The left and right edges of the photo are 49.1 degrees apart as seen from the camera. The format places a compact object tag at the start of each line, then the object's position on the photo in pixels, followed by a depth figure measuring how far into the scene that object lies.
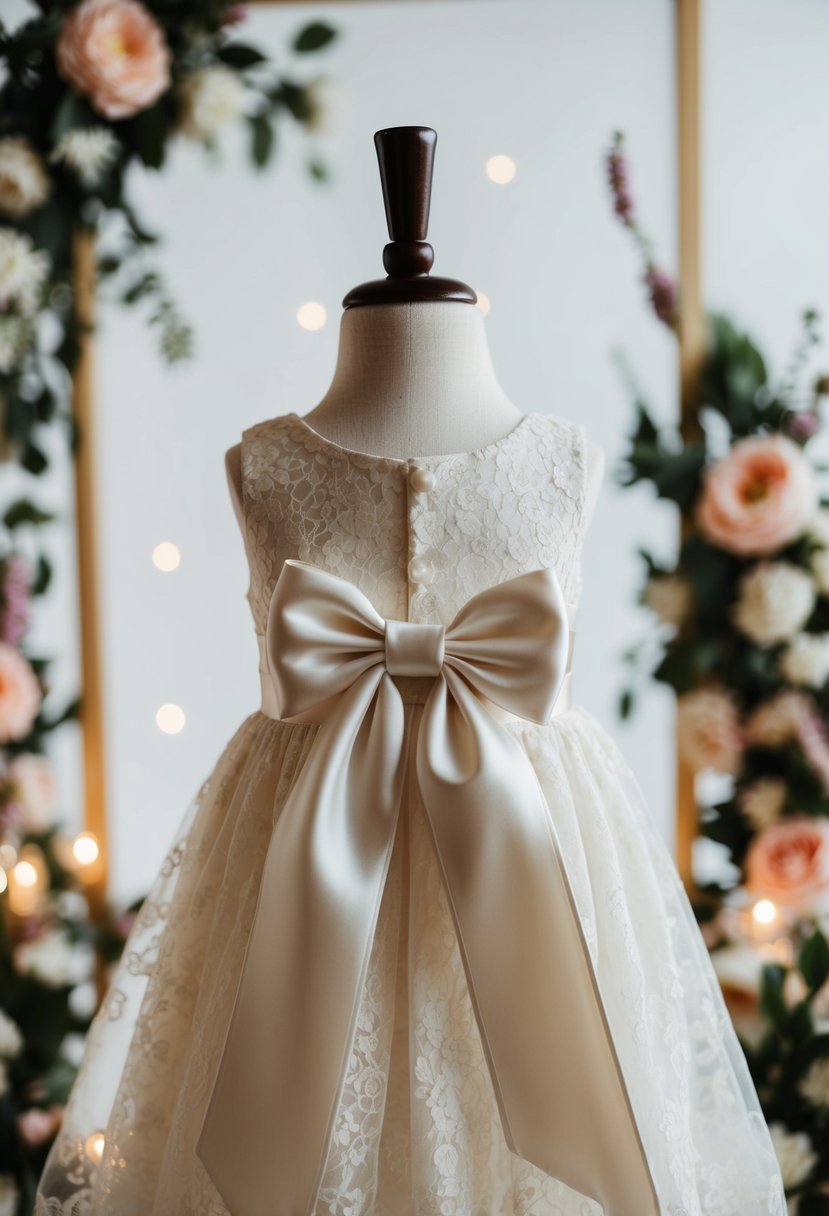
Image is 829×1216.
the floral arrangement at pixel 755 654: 1.54
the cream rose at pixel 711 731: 1.63
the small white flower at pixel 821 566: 1.58
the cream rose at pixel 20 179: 1.61
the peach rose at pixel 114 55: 1.56
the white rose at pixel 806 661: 1.58
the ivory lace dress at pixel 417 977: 0.71
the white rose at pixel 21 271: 1.61
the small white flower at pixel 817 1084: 1.47
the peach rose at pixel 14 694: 1.72
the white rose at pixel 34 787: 1.74
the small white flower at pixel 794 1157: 1.43
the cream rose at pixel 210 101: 1.62
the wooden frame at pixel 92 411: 1.65
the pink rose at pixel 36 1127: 1.60
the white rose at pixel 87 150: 1.60
